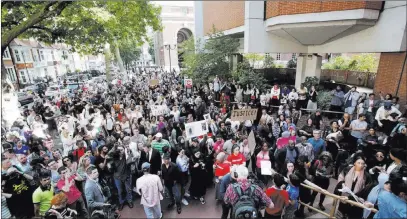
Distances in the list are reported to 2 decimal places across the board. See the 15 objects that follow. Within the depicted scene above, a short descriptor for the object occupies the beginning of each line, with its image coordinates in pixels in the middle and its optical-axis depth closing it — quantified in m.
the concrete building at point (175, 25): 41.44
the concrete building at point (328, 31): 8.36
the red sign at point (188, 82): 13.56
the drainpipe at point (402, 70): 8.24
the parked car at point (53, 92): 16.23
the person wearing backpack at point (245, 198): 3.19
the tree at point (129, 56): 45.13
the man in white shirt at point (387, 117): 6.84
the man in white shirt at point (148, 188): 4.34
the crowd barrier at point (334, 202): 3.60
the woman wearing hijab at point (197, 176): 5.43
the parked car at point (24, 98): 16.38
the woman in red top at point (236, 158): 5.23
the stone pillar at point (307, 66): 13.04
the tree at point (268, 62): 24.11
